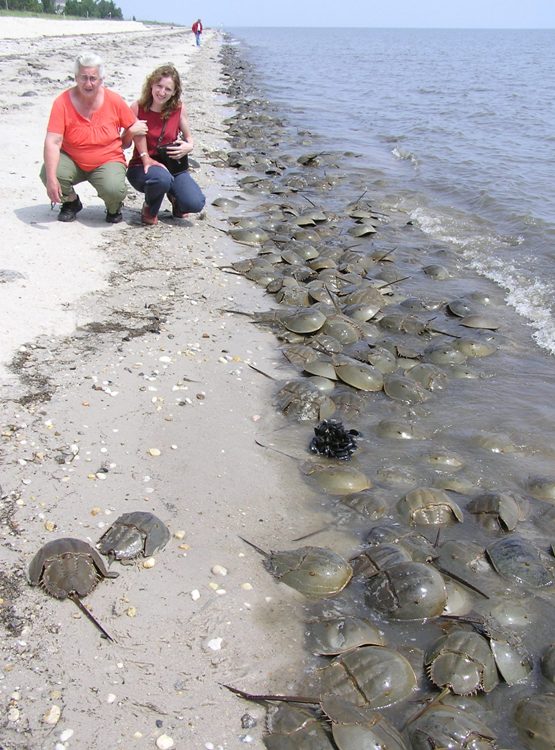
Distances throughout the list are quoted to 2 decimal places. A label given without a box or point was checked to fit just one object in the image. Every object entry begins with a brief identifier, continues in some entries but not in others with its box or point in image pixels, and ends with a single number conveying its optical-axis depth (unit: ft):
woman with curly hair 18.10
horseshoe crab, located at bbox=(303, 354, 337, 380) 12.99
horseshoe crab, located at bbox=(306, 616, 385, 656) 7.11
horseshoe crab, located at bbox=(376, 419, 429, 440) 11.46
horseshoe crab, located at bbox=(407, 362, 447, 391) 13.28
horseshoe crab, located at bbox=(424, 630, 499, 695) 6.73
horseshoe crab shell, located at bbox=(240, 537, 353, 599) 7.95
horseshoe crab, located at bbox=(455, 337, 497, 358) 14.84
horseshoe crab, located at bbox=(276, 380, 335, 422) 11.75
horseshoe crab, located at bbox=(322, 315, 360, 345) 14.74
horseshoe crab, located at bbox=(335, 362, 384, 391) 12.82
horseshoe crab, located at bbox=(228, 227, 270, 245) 20.59
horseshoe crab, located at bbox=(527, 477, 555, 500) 10.06
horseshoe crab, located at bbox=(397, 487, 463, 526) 9.31
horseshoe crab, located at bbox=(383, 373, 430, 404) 12.66
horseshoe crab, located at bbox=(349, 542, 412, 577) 8.18
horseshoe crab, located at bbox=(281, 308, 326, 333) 14.64
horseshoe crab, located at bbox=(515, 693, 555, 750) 6.22
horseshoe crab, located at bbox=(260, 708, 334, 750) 6.02
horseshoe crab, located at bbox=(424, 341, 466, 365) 14.24
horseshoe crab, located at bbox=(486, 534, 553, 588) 8.34
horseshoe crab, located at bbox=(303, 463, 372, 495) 9.93
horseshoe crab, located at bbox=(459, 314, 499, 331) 16.19
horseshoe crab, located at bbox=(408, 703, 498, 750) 6.04
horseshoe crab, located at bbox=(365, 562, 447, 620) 7.63
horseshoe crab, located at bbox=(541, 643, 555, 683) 6.98
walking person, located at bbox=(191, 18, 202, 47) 156.97
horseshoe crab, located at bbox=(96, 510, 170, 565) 8.07
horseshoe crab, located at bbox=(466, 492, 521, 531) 9.29
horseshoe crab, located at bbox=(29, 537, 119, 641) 7.34
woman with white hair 16.28
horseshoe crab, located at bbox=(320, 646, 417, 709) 6.58
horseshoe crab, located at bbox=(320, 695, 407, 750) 5.92
